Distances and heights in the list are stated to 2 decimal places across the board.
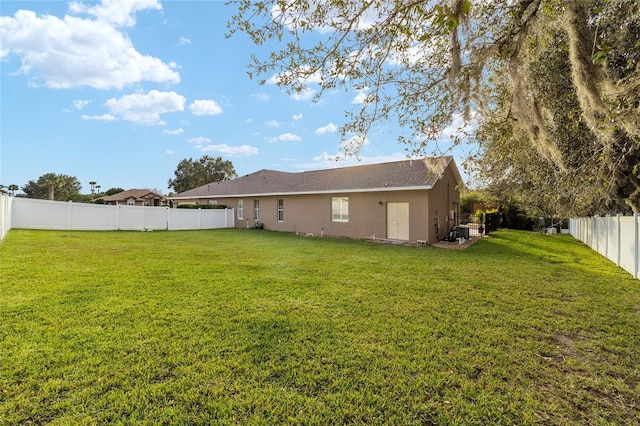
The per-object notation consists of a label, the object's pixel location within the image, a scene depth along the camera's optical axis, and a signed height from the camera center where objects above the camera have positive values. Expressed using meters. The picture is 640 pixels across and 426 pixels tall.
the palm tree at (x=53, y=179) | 36.34 +4.55
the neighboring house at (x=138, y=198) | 34.50 +1.83
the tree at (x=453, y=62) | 3.48 +2.04
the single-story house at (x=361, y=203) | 13.41 +0.61
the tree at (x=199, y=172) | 46.16 +6.37
